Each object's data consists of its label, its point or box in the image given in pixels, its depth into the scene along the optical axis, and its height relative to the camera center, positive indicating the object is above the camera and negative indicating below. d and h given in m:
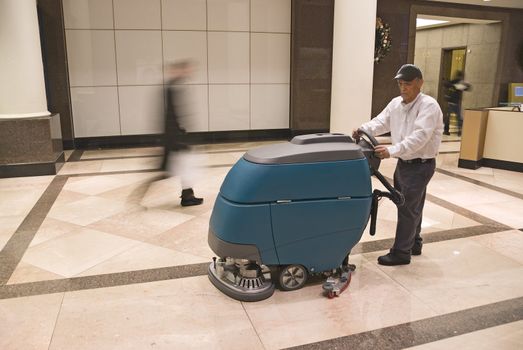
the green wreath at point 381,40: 8.70 +0.68
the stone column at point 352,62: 6.20 +0.18
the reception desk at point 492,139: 6.22 -0.90
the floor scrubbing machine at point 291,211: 2.50 -0.78
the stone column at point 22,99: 5.55 -0.33
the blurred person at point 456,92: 9.45 -0.36
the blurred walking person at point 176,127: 4.15 -0.50
